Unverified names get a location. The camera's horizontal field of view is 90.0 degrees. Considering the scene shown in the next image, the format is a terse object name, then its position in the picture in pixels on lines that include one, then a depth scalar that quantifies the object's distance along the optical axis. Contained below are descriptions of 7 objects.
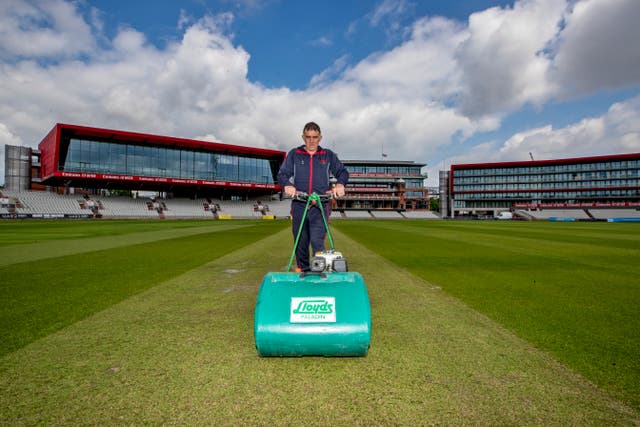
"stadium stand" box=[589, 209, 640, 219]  69.25
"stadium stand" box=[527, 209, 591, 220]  72.73
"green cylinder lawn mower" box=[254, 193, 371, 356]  2.44
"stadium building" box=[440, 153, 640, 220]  79.25
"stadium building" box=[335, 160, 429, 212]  91.94
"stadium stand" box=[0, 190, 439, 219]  44.31
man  4.68
